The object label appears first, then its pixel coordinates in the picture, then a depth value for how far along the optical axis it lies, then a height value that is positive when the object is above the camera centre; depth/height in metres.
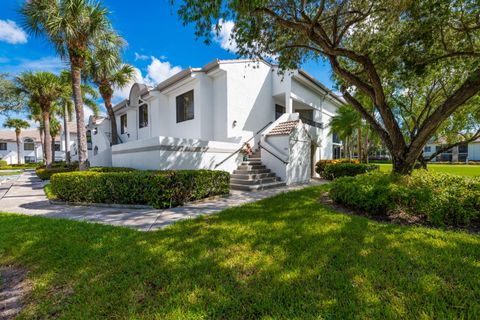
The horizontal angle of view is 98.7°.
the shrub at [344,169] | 12.53 -1.03
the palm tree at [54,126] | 33.74 +5.47
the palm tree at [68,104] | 18.59 +5.74
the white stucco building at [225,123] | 9.88 +2.15
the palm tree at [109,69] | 10.55 +5.58
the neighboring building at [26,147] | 44.31 +2.47
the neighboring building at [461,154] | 48.45 -0.82
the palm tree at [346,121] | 15.76 +2.41
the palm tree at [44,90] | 16.12 +5.50
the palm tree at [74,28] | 8.33 +5.46
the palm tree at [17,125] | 38.27 +6.37
